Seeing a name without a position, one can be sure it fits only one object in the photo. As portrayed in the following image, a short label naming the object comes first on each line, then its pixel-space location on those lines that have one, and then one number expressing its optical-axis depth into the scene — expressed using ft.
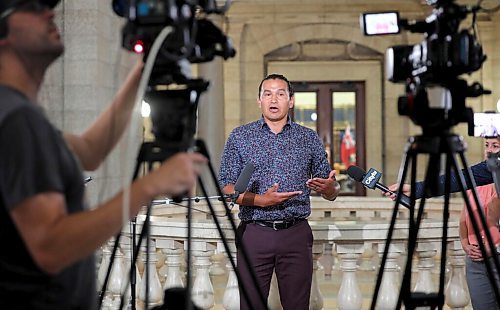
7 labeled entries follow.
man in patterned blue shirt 13.65
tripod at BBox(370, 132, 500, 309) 8.64
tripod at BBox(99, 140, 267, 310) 7.31
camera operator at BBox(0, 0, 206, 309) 5.76
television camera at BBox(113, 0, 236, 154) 7.11
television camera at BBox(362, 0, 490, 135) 8.79
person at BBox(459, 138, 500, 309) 13.33
